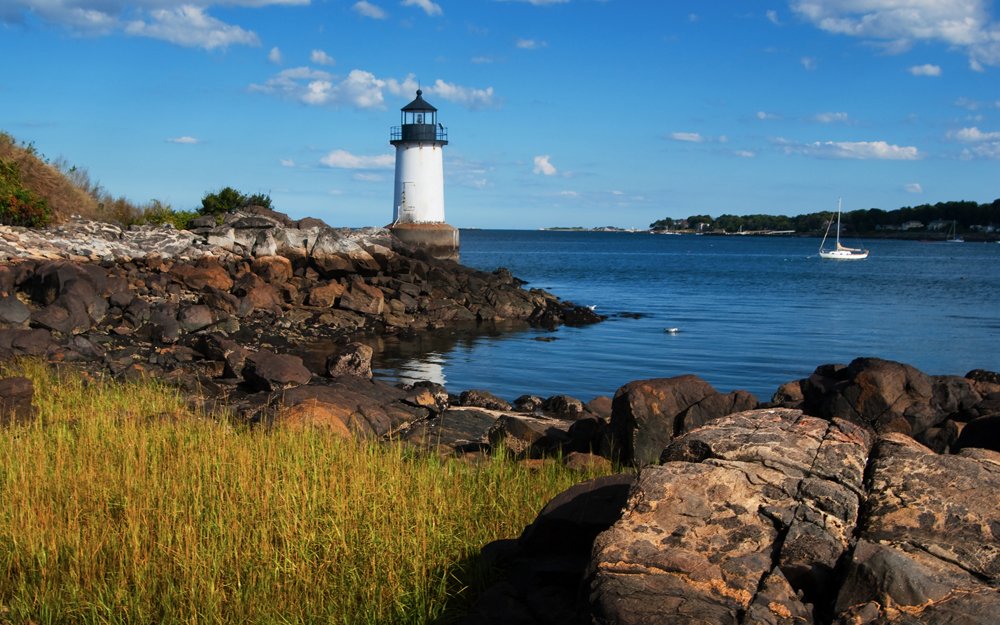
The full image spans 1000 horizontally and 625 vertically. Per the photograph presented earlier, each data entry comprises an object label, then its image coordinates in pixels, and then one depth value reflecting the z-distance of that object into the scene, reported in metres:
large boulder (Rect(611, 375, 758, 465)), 11.13
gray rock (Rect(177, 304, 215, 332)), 24.63
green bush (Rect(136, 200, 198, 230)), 38.40
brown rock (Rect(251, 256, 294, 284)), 33.12
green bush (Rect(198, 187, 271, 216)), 42.44
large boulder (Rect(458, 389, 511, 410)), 17.69
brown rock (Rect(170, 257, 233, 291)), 29.84
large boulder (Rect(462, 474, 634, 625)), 4.75
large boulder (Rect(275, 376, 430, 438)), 11.32
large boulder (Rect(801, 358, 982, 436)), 12.72
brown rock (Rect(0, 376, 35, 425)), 10.13
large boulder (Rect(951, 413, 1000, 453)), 8.77
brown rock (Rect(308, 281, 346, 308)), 31.62
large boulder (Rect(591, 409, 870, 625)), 3.77
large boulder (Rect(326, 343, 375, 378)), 19.83
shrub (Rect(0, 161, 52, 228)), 30.81
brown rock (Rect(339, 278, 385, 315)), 31.97
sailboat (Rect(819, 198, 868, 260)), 105.94
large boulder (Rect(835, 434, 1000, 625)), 3.63
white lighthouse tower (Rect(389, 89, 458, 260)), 54.84
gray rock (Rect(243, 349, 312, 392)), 16.22
